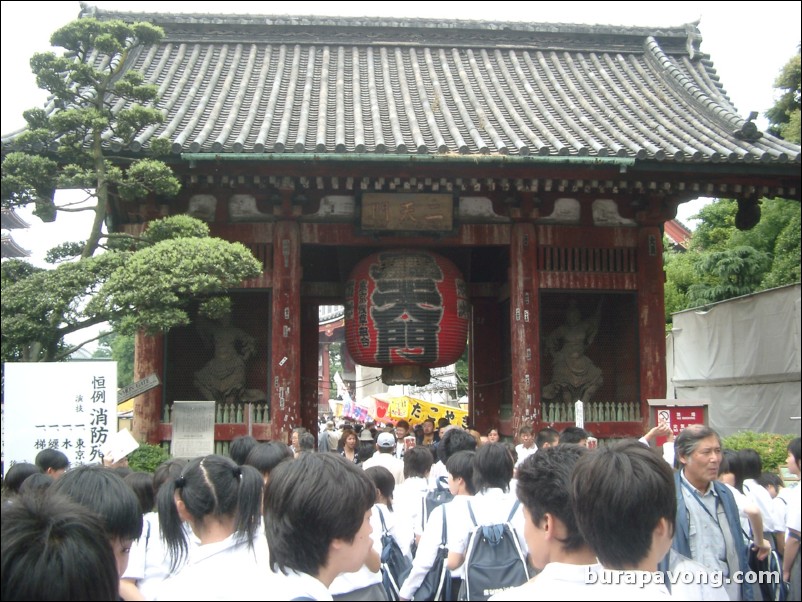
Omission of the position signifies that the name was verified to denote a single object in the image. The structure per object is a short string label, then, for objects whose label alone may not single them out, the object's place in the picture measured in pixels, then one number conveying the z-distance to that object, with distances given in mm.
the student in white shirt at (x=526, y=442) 9107
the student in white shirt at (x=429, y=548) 4023
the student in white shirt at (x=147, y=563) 3377
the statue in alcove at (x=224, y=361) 12445
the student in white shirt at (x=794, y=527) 3180
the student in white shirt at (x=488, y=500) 3930
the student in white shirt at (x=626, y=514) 2342
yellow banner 20891
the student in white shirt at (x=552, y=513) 2553
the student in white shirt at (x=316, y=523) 2549
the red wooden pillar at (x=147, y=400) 11148
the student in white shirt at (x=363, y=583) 3053
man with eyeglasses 3793
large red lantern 11617
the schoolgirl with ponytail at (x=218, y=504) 2982
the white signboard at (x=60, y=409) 6207
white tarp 11362
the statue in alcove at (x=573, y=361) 12773
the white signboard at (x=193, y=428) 9844
